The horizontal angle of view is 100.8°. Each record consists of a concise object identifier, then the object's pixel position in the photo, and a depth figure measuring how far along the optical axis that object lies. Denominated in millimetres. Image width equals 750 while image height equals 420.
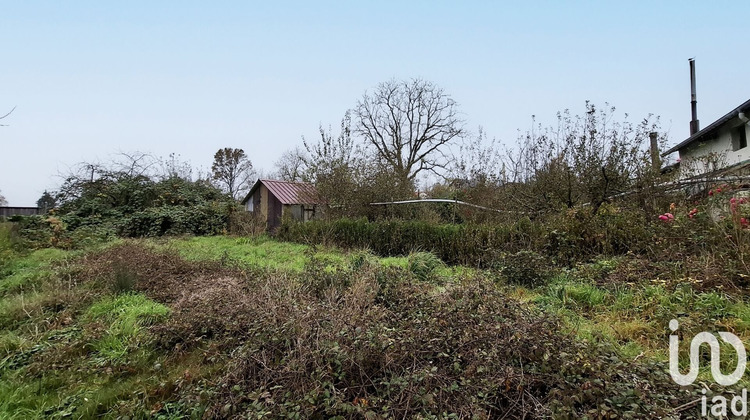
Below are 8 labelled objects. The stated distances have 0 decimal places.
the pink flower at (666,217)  4628
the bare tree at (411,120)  24375
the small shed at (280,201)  12531
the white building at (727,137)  10570
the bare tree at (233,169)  35812
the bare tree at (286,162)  27516
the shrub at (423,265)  4857
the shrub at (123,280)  4418
